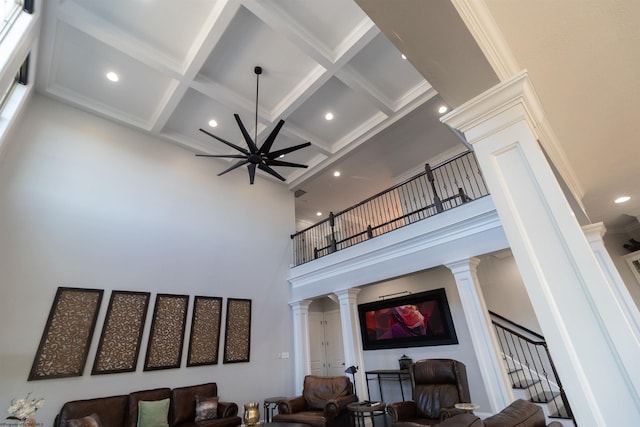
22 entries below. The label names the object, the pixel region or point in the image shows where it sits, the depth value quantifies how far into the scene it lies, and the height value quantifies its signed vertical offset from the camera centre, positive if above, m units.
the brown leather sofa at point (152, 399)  3.76 -0.53
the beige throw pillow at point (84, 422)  3.11 -0.52
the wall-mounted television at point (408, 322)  5.81 +0.42
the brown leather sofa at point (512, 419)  1.65 -0.45
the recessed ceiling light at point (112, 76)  4.81 +4.32
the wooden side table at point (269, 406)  5.13 -0.85
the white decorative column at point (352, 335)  5.23 +0.22
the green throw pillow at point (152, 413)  4.02 -0.63
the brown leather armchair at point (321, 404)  4.27 -0.76
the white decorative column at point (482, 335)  3.52 +0.03
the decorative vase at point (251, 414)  3.10 -0.56
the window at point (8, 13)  3.08 +3.52
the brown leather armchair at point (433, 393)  3.68 -0.63
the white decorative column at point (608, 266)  3.66 +0.73
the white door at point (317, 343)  7.80 +0.18
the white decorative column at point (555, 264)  1.08 +0.26
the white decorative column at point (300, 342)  6.09 +0.18
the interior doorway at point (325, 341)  7.84 +0.20
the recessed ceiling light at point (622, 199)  4.21 +1.67
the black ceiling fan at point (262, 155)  4.40 +2.81
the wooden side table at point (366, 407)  3.91 -0.74
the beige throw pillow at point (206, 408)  4.43 -0.68
